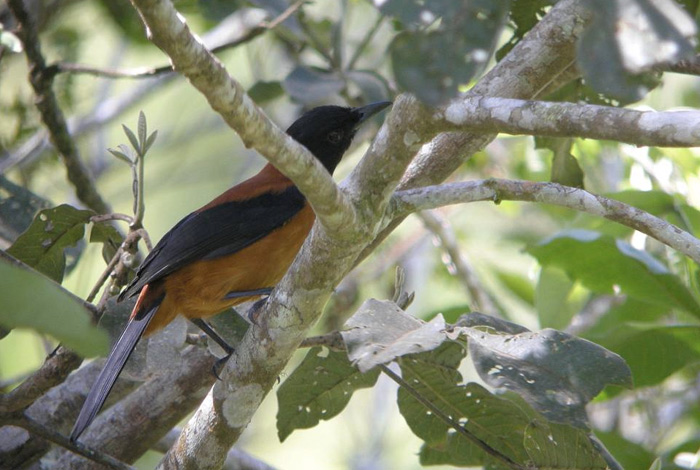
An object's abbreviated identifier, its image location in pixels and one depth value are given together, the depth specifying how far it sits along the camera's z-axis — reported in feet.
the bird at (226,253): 25.82
